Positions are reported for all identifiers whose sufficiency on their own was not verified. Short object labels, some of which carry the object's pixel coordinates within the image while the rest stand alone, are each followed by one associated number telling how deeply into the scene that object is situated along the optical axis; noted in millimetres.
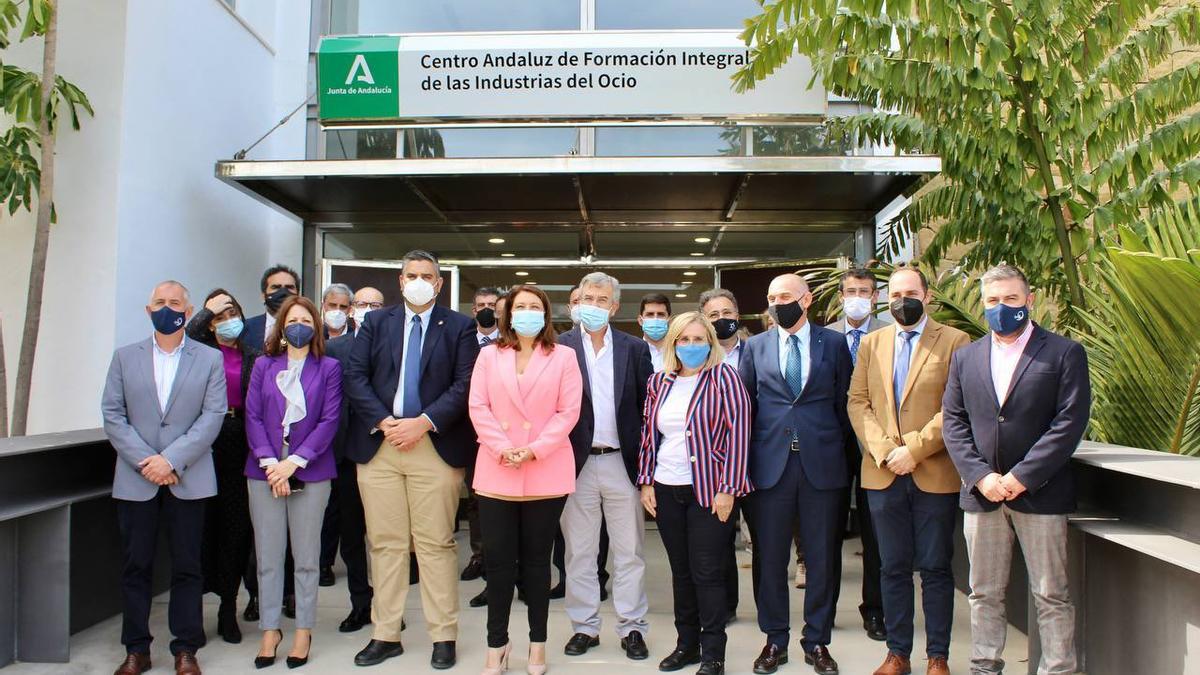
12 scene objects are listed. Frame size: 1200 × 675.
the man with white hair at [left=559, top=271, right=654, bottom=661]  4680
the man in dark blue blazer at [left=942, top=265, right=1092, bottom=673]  3764
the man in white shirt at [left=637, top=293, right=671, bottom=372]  5242
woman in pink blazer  4199
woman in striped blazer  4164
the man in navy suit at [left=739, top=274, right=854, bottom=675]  4336
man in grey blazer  4332
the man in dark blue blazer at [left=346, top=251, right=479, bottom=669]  4516
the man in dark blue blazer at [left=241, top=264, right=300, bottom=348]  5441
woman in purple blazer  4543
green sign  7773
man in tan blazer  4152
